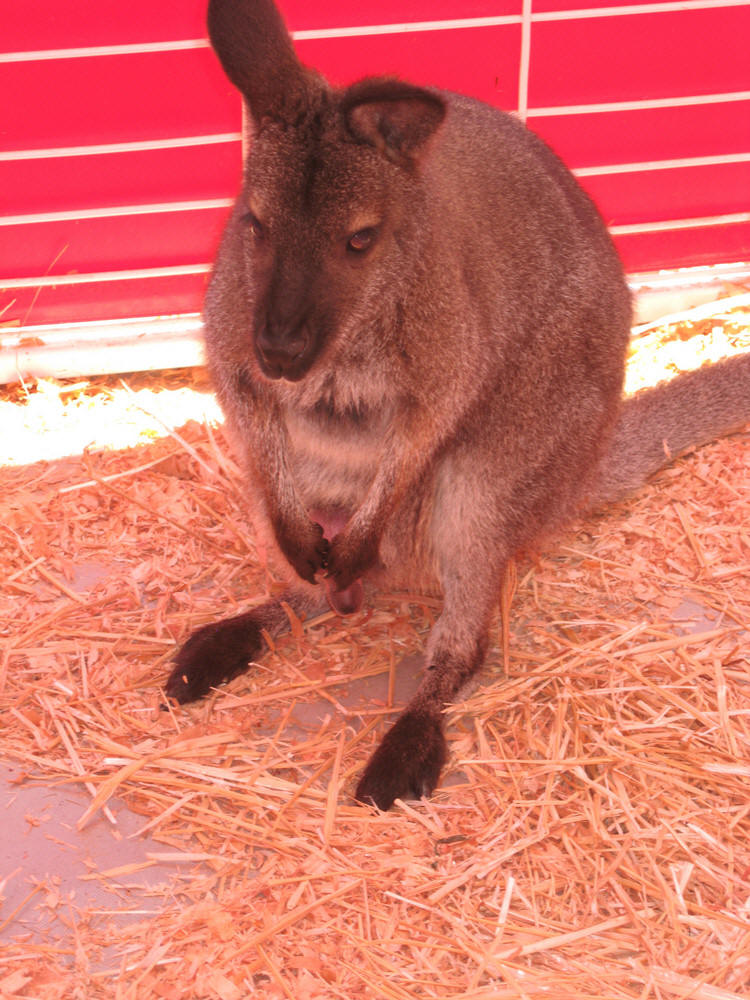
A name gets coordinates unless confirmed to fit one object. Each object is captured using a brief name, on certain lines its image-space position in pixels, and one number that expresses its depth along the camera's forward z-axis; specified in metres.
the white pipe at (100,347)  4.47
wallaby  2.40
